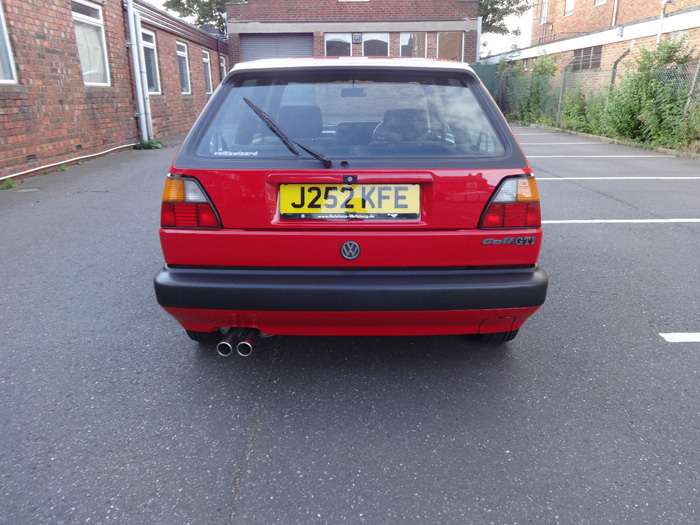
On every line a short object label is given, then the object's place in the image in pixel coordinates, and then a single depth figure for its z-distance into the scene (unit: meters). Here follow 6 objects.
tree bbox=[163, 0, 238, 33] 39.25
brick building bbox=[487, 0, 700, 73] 14.51
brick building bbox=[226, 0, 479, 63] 23.66
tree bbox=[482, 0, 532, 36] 38.78
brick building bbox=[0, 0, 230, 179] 8.24
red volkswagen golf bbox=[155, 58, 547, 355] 2.31
